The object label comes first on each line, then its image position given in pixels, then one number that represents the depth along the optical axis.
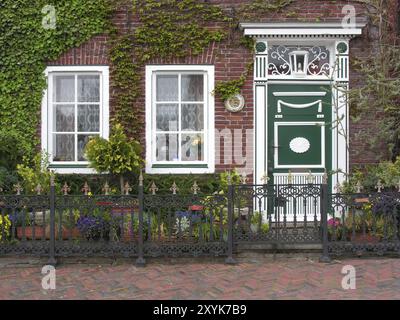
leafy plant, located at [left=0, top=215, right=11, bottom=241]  6.74
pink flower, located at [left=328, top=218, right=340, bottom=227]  6.93
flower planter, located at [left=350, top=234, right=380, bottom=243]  6.96
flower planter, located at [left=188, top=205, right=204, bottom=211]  6.84
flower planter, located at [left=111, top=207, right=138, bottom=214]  6.71
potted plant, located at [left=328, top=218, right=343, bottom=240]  6.91
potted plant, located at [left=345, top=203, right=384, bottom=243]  6.91
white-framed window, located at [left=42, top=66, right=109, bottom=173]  8.57
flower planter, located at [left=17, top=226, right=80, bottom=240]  6.93
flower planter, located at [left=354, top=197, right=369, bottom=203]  6.83
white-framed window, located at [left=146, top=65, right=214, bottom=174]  8.57
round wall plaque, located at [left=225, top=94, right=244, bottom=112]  8.51
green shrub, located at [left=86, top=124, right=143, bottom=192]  7.84
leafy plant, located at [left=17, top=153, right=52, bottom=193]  7.76
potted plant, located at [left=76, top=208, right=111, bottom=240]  6.80
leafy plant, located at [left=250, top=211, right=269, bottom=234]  6.94
